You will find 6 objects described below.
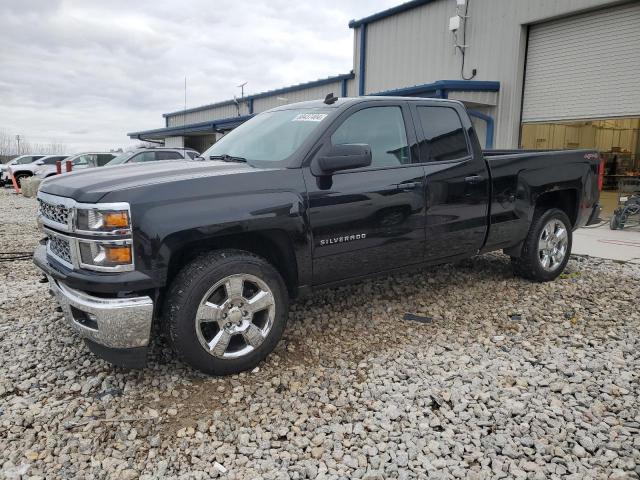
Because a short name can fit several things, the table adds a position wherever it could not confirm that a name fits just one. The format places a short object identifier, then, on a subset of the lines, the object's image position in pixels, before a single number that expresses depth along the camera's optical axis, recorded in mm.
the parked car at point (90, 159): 18781
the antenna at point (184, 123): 28522
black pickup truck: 2996
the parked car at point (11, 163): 24875
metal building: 10836
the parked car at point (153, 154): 13664
